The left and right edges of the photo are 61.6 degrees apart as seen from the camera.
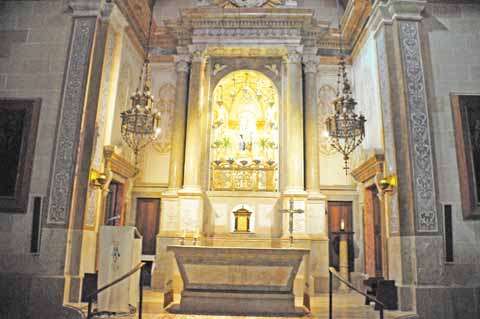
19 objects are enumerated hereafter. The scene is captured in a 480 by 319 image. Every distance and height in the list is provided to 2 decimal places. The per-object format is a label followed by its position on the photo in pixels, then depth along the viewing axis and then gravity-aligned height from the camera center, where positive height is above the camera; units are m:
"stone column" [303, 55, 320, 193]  11.02 +3.14
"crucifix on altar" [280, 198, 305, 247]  8.61 +0.60
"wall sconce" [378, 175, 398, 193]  7.50 +1.09
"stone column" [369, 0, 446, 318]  6.96 +1.57
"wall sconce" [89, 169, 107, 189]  7.84 +1.08
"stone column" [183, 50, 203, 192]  10.63 +2.86
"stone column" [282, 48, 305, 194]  10.59 +3.08
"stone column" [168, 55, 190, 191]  11.05 +3.05
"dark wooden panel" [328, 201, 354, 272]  11.30 +0.64
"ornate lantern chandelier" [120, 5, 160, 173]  8.66 +2.52
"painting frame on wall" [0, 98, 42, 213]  7.45 +1.59
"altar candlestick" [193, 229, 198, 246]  9.04 -0.04
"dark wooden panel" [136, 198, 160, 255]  11.16 +0.41
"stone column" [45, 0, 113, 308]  7.38 +1.92
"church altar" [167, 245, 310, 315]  7.11 -0.61
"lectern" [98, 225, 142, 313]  6.35 -0.47
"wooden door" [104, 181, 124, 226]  10.28 +0.84
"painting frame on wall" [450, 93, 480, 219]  7.14 +1.70
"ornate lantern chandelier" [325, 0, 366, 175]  8.52 +2.51
